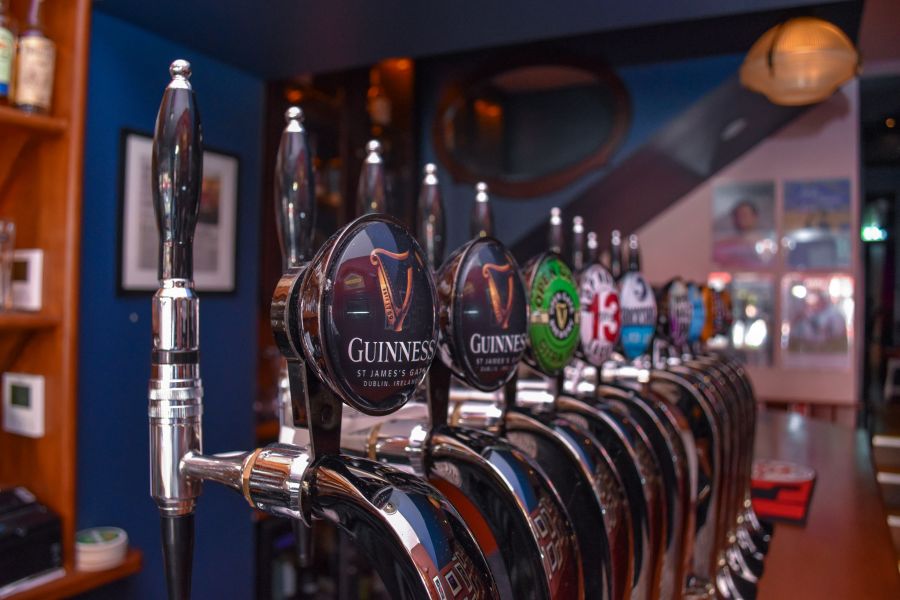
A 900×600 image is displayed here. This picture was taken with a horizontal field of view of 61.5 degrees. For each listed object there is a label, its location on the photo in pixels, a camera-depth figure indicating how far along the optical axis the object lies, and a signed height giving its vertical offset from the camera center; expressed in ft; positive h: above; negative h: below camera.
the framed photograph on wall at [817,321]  16.98 +0.08
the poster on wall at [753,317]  17.52 +0.15
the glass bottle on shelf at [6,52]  5.88 +2.00
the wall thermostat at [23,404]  6.42 -0.85
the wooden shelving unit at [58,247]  6.23 +0.50
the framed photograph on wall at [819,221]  16.85 +2.31
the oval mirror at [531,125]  14.88 +4.03
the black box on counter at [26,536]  5.82 -1.82
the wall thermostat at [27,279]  6.41 +0.24
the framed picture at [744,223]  17.25 +2.29
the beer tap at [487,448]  2.23 -0.41
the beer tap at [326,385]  1.73 -0.18
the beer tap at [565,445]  2.53 -0.45
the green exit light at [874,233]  24.30 +3.07
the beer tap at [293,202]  2.28 +0.35
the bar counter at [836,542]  4.33 -1.49
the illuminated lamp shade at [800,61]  10.28 +3.67
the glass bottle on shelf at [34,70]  5.99 +1.89
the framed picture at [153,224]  7.86 +0.97
